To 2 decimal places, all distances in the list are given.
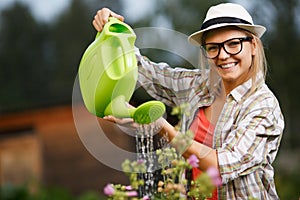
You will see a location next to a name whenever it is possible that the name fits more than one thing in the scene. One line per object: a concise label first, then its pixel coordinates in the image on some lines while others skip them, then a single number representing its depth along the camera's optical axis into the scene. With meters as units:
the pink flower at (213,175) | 2.62
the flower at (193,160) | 2.90
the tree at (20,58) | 19.03
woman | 3.25
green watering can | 3.38
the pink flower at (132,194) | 2.84
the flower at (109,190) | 2.82
